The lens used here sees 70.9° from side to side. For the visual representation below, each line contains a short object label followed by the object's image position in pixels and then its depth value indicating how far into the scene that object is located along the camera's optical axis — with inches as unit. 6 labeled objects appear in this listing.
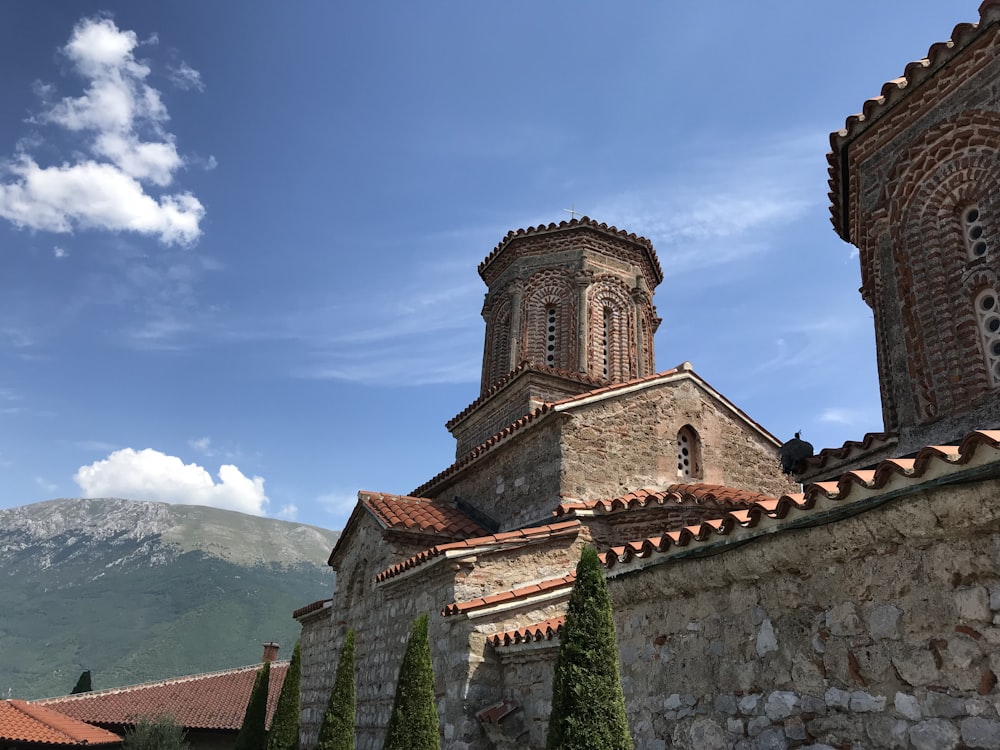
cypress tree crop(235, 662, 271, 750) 547.8
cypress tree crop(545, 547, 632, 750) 170.6
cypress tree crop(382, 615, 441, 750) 243.9
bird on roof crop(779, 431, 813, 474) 265.7
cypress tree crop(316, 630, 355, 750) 304.0
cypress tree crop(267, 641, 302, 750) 423.2
